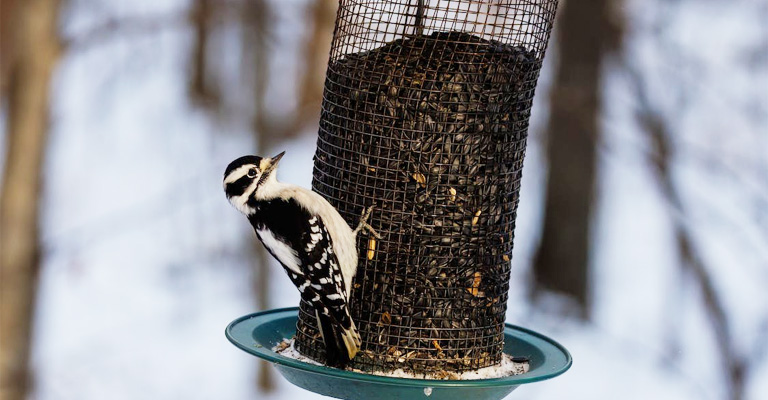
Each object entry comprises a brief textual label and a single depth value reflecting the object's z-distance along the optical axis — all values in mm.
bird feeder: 9023
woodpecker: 8945
